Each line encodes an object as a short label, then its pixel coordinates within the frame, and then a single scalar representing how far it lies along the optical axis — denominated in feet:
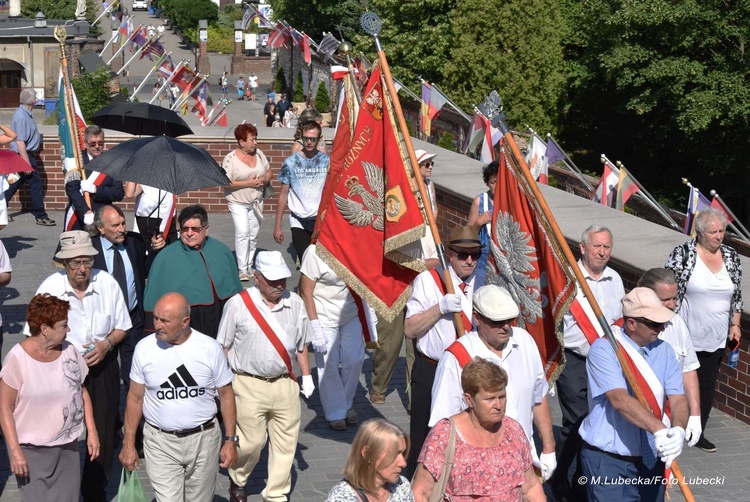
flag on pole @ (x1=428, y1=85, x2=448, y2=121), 57.62
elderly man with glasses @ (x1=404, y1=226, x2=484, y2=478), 23.34
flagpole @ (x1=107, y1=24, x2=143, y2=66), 136.54
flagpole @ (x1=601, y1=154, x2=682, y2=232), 47.11
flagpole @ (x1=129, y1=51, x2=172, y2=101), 103.57
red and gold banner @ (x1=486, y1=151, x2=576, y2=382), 22.89
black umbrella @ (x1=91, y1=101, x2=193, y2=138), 39.96
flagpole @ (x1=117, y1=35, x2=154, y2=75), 121.53
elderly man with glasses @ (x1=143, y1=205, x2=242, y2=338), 27.40
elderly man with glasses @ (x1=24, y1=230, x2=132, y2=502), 24.88
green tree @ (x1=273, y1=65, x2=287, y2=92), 210.38
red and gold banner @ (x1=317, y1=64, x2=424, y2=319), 26.21
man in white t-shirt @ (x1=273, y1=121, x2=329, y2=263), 38.93
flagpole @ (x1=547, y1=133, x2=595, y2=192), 54.49
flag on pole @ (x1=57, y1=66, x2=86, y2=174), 39.09
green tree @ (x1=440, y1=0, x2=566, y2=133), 110.32
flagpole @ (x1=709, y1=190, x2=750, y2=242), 39.22
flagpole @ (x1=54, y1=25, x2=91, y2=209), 36.68
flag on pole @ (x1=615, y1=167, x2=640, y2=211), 47.16
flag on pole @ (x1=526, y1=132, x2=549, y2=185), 51.52
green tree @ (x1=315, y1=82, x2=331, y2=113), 141.18
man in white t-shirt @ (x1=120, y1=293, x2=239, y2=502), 21.89
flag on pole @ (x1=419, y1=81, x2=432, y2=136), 59.41
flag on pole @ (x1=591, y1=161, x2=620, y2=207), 48.02
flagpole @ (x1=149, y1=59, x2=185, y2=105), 89.53
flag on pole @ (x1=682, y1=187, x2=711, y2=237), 38.55
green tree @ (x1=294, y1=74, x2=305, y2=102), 185.37
